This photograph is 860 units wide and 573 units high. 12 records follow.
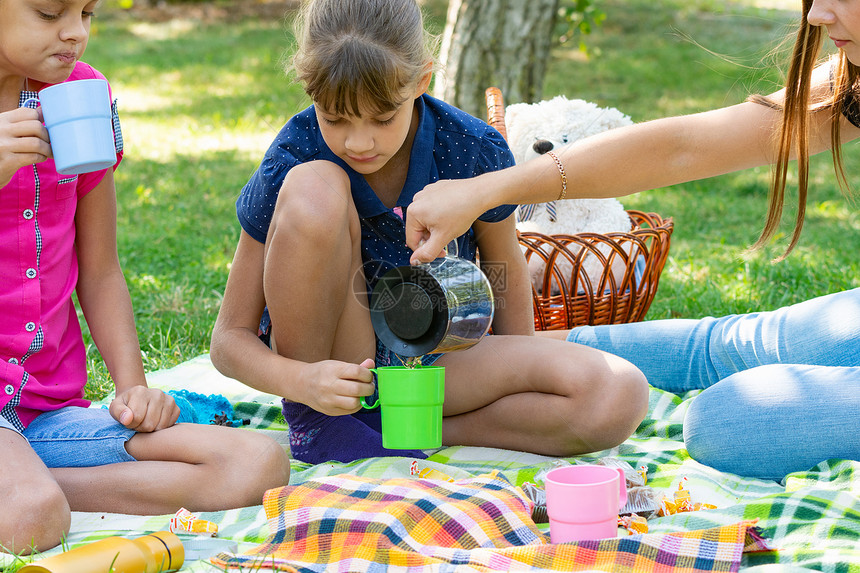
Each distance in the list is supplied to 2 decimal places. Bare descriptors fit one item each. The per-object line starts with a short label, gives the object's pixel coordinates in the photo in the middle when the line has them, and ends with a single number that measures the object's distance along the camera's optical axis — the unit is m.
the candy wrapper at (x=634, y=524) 2.54
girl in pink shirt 2.58
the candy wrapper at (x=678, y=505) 2.60
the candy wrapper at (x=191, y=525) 2.57
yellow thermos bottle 2.38
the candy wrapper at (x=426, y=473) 2.69
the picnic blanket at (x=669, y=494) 2.47
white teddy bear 3.42
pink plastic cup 2.44
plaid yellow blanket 2.41
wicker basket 3.18
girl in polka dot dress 2.66
